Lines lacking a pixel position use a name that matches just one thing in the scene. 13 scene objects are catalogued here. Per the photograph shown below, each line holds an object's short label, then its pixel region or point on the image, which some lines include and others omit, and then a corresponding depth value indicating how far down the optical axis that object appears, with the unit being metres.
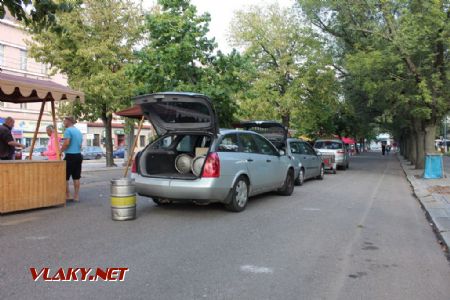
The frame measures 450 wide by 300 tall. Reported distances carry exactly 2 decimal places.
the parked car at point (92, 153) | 40.80
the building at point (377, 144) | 131.05
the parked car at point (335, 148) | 21.80
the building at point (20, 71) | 37.06
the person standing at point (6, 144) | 8.59
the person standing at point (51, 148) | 9.32
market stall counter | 7.50
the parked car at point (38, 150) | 37.02
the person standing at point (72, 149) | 9.03
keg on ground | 7.06
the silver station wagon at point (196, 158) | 7.42
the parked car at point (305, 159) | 13.56
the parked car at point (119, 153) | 45.69
